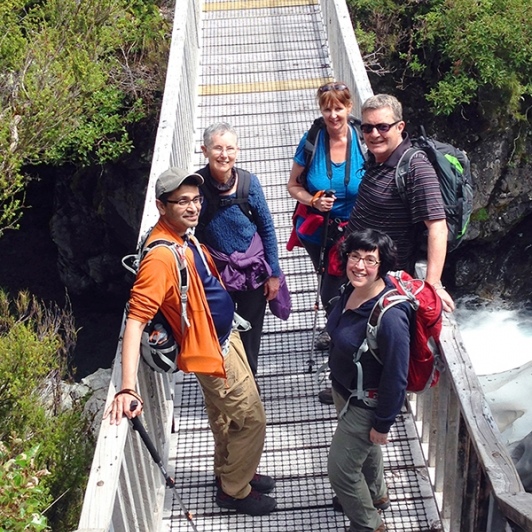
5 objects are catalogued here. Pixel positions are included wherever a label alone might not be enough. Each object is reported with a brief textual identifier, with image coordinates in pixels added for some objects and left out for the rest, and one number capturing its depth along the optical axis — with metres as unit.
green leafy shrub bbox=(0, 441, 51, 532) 3.60
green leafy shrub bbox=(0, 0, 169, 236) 10.05
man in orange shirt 3.06
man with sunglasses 3.49
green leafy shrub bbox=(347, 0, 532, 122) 11.00
